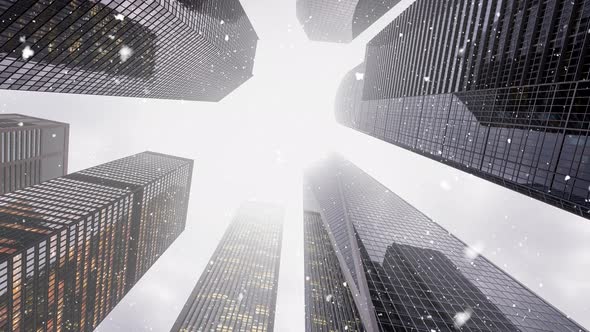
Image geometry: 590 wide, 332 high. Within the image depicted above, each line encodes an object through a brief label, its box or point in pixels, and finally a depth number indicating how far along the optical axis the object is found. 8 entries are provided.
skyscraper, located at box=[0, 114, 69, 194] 119.25
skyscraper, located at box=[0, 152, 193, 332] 69.44
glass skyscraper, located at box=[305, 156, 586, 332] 54.44
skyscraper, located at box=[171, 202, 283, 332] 127.38
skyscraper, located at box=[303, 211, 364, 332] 85.00
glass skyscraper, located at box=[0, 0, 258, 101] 40.09
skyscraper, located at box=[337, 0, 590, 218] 36.53
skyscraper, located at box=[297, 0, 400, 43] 145.75
